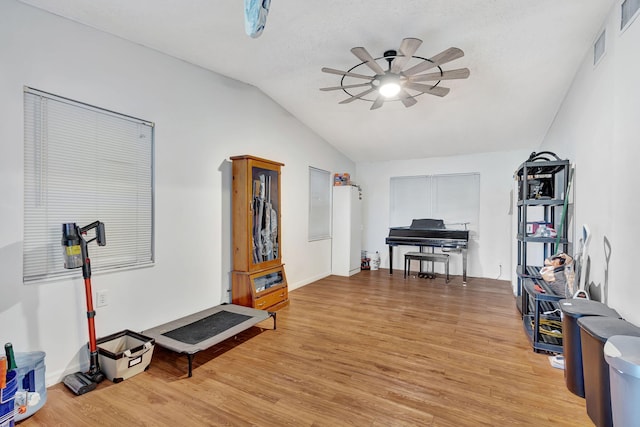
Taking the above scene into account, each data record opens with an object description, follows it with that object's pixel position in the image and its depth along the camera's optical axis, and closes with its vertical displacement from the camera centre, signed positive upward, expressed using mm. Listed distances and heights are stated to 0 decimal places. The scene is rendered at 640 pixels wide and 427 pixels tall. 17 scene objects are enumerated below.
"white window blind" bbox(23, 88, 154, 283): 2230 +232
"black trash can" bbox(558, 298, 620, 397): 2046 -842
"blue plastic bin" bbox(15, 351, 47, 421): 1863 -1085
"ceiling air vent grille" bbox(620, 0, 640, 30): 1915 +1265
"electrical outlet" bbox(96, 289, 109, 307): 2586 -729
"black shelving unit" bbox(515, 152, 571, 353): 2787 -257
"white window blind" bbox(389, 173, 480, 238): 6016 +226
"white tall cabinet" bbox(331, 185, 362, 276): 6023 -373
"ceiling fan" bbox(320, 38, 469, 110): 2438 +1215
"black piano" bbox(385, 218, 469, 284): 5527 -487
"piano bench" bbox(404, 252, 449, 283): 5500 -846
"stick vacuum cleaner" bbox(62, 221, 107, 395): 2227 -409
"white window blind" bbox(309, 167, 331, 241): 5508 +120
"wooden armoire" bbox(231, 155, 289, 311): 3729 -322
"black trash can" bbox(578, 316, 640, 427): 1647 -827
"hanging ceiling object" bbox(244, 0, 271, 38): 1273 +806
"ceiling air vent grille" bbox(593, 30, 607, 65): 2459 +1319
